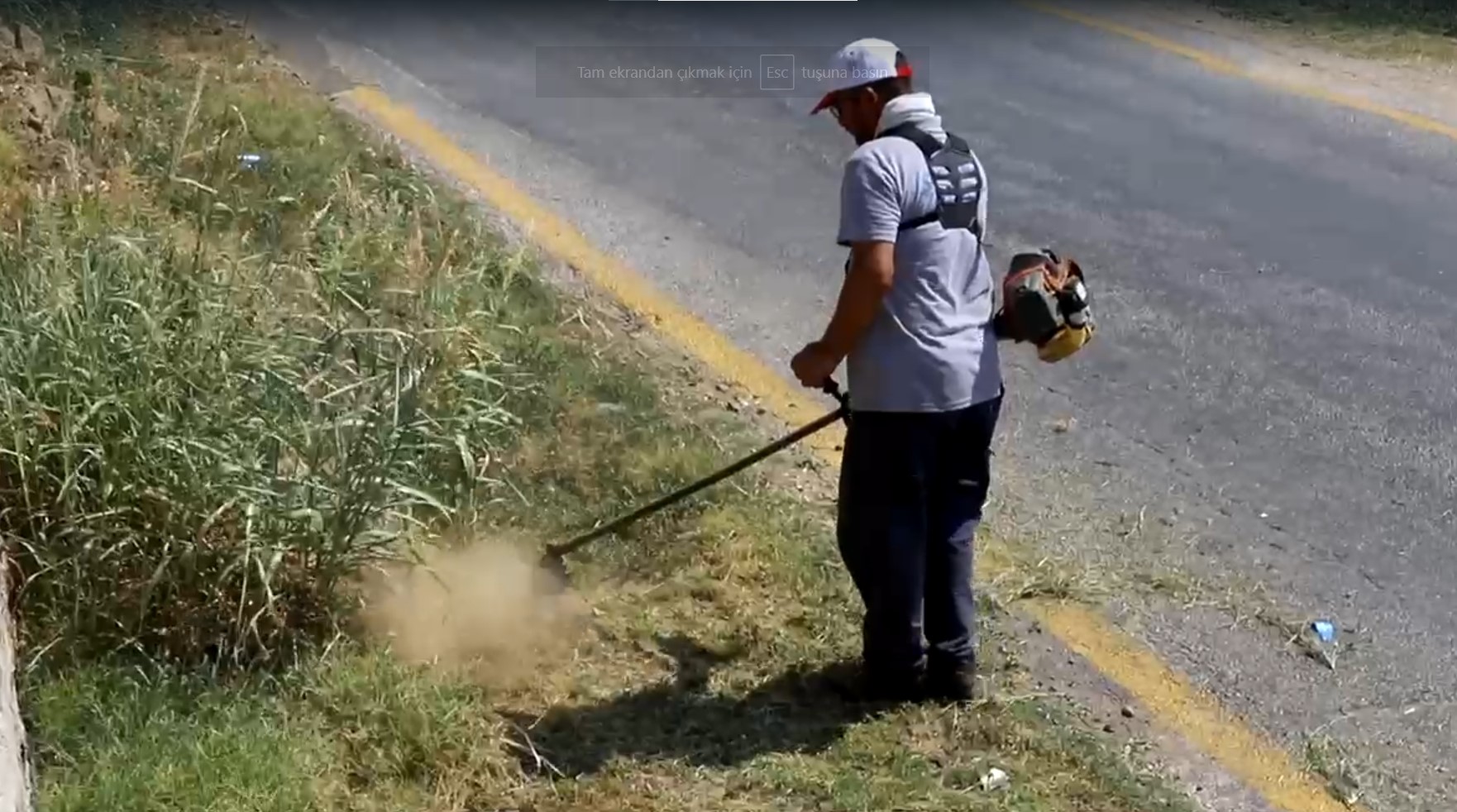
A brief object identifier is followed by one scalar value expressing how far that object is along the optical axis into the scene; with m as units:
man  3.48
